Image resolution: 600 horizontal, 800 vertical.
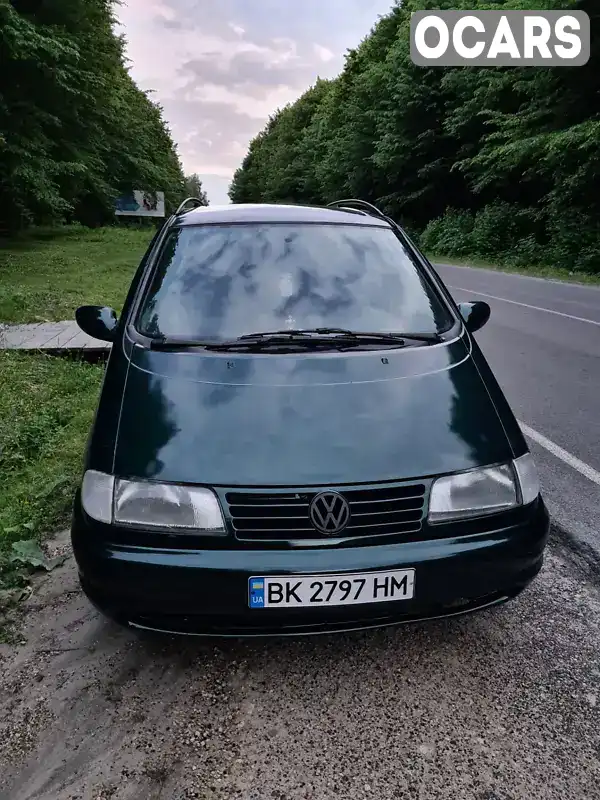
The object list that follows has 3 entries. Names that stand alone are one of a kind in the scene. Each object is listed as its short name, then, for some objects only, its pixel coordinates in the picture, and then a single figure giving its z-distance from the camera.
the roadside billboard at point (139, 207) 46.89
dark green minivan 2.38
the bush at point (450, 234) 28.94
